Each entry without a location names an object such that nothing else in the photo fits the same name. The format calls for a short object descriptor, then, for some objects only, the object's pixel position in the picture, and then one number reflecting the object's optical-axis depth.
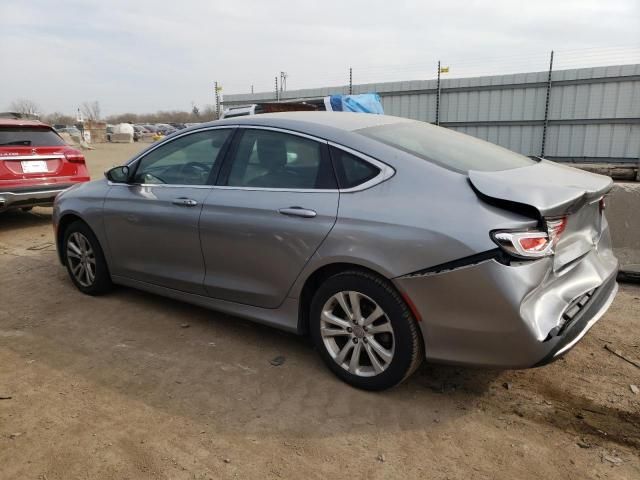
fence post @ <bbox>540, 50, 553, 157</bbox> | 12.12
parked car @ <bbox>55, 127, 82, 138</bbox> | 57.04
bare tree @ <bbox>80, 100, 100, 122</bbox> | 98.89
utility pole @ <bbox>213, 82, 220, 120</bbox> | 16.82
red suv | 7.07
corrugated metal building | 11.56
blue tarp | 10.40
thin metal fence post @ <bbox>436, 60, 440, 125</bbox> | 13.54
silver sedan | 2.50
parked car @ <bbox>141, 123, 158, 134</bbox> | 61.38
